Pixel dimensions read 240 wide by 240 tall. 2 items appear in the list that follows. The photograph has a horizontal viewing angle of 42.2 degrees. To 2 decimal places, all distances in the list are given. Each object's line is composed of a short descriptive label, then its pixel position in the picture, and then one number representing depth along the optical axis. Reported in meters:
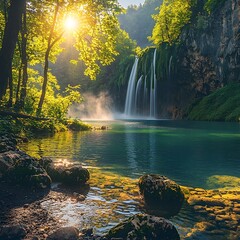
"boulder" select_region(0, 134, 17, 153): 11.18
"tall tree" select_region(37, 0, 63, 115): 25.28
